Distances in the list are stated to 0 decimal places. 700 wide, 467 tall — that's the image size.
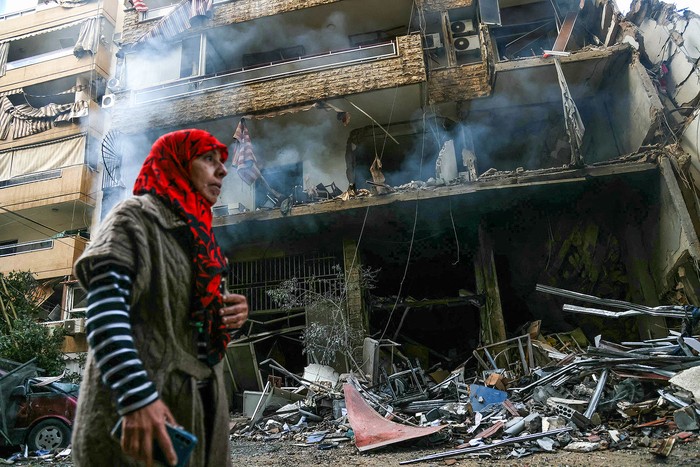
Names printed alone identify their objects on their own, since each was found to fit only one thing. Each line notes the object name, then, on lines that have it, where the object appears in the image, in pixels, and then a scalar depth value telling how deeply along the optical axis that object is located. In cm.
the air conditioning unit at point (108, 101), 1389
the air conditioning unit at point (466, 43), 1310
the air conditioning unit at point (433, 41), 1311
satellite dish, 1345
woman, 127
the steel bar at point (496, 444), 479
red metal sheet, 527
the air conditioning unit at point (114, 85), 1415
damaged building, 952
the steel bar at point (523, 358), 824
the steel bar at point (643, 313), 639
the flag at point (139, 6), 1510
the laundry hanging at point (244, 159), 1145
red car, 718
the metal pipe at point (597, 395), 557
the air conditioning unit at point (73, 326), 1523
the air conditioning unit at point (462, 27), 1330
